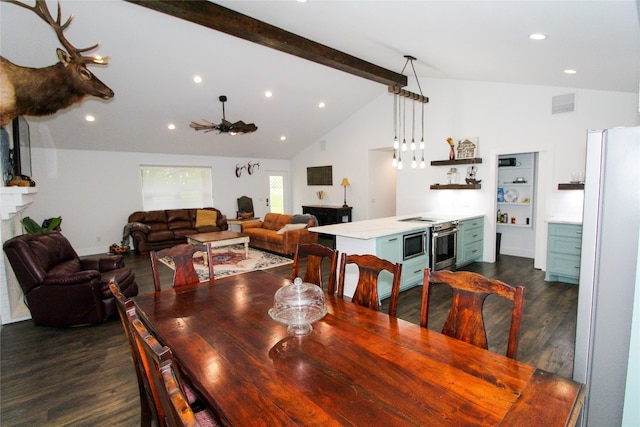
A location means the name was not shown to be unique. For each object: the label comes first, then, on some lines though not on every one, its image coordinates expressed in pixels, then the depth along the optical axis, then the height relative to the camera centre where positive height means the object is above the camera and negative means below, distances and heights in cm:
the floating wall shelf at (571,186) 477 -8
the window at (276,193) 1030 -24
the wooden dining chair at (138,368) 139 -88
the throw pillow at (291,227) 675 -89
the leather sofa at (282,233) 663 -103
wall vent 491 +120
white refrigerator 144 -42
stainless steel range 458 -90
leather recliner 333 -105
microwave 416 -82
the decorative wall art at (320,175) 914 +29
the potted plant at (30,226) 477 -54
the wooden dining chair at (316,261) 229 -57
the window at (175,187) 812 +1
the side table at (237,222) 858 -95
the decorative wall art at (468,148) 602 +65
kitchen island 381 -74
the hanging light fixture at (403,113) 625 +157
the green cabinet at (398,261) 385 -107
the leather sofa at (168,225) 715 -92
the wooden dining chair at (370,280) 189 -61
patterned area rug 550 -145
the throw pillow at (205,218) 808 -78
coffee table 631 -105
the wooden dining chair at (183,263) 245 -60
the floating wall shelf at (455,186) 596 -8
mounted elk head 340 +128
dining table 103 -73
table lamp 850 +0
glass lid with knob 160 -64
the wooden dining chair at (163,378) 80 -54
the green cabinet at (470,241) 531 -103
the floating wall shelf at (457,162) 588 +40
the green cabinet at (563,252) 450 -103
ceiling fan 576 +107
